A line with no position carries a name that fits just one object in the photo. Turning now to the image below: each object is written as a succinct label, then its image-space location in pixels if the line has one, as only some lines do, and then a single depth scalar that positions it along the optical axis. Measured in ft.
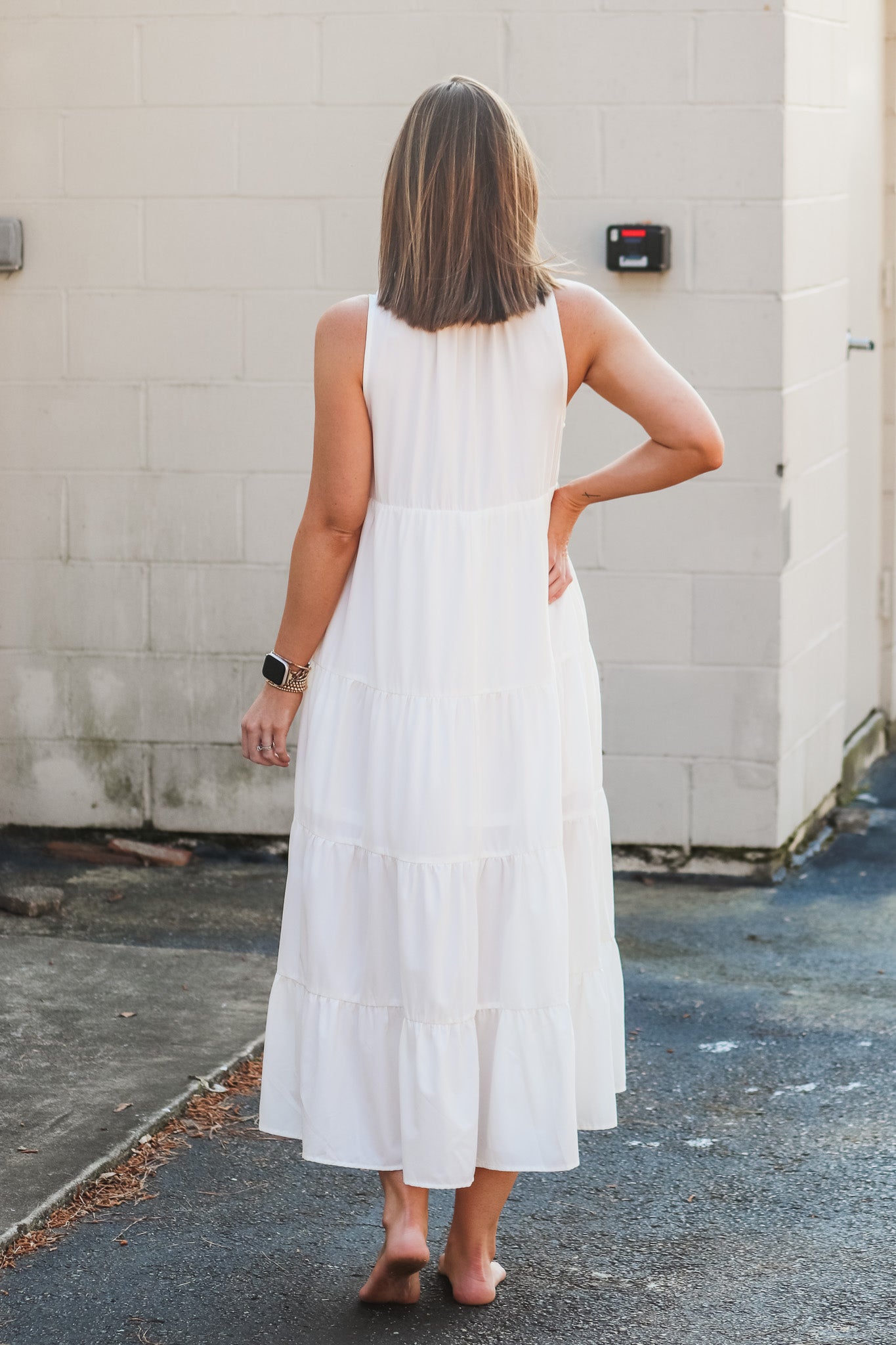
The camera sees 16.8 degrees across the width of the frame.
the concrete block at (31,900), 28.58
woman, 14.91
